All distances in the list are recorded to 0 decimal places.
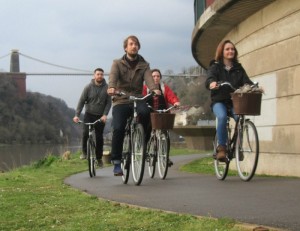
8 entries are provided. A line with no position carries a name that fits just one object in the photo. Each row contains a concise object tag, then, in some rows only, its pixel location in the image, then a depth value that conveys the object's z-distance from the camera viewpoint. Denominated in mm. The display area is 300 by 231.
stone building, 7828
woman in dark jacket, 7086
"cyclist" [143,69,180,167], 8614
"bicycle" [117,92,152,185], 6938
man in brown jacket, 7188
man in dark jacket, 9680
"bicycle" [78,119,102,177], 9242
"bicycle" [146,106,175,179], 7711
